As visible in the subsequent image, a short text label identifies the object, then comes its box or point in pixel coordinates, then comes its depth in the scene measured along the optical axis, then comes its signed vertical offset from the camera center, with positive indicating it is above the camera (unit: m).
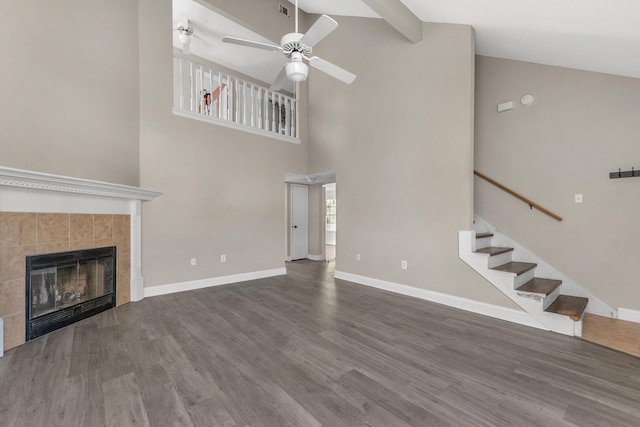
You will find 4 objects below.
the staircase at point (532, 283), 2.67 -0.83
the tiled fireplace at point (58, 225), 2.32 -0.14
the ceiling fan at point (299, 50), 2.46 +1.60
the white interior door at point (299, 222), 6.96 -0.25
